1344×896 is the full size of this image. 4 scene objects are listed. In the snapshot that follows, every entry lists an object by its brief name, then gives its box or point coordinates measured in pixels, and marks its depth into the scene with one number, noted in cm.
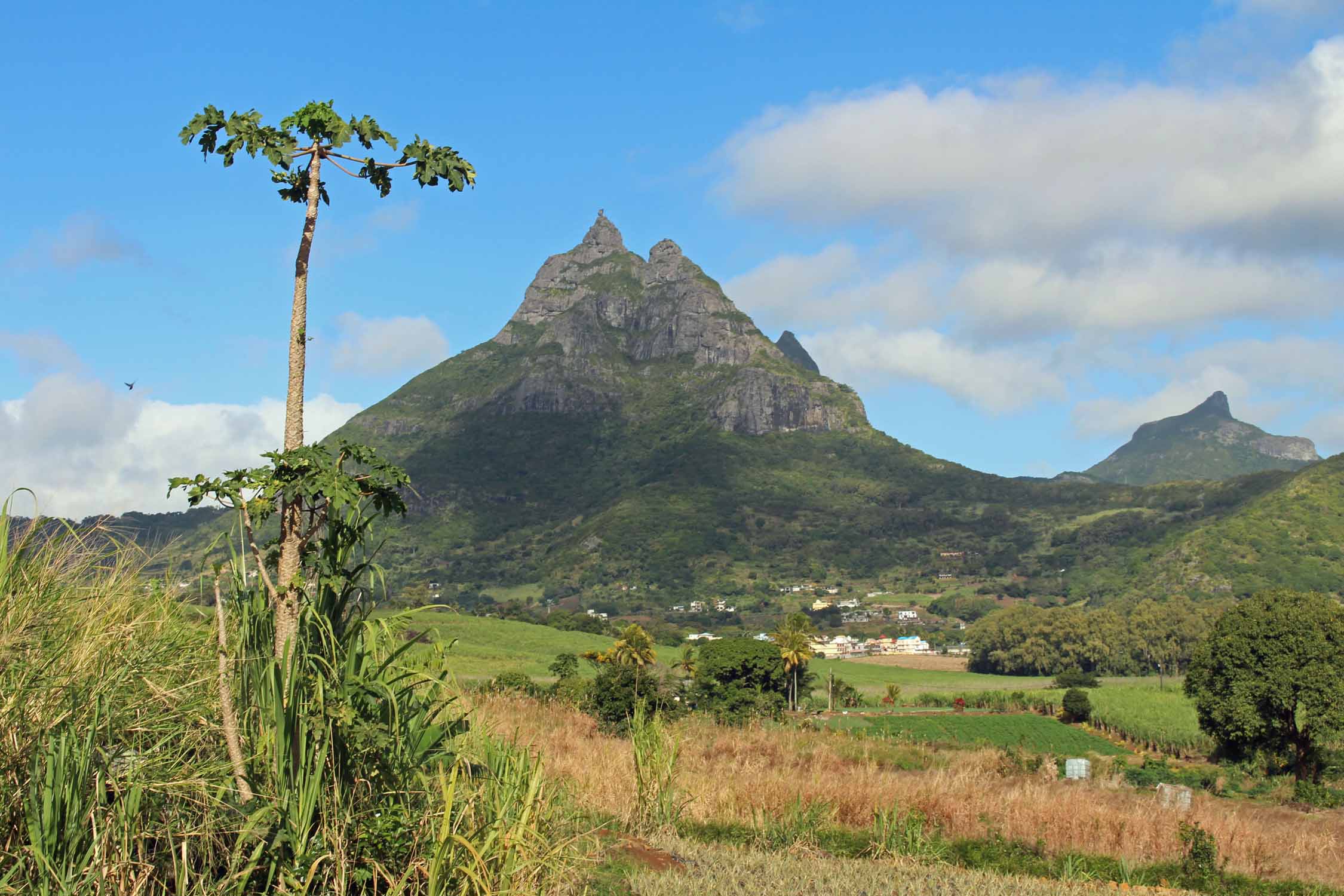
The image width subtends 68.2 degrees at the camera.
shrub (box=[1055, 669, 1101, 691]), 9675
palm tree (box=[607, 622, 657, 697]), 6262
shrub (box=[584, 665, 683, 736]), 3044
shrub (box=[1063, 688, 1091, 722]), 7231
